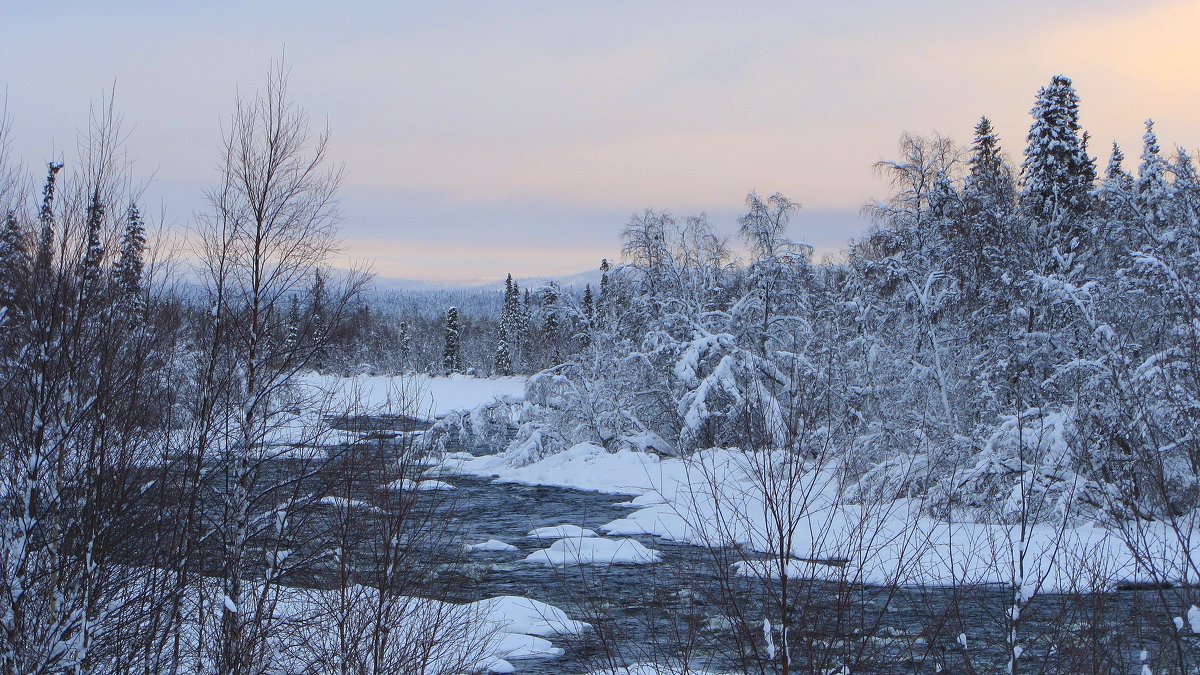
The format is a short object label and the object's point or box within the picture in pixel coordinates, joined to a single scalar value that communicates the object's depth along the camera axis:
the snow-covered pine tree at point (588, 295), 87.29
